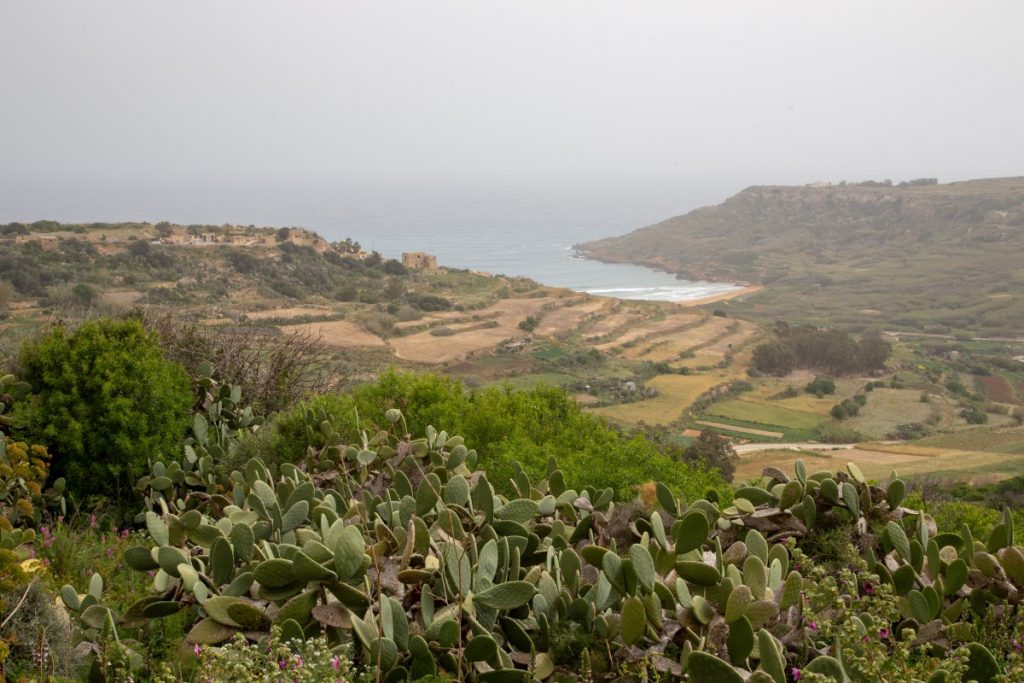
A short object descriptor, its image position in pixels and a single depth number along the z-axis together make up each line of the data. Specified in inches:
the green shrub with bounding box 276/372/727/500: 254.8
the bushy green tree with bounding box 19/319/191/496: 259.1
